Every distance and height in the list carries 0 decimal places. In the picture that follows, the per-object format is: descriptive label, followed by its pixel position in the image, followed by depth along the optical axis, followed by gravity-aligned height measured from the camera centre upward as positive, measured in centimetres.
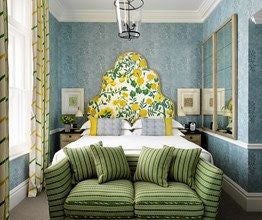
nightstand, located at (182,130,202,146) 560 -58
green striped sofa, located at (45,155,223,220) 265 -85
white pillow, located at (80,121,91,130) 562 -37
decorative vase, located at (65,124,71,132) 565 -40
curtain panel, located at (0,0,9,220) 264 -7
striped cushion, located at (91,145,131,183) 304 -60
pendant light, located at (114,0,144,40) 306 +93
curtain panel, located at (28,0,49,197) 418 +4
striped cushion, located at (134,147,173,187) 302 -61
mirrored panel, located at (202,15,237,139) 413 +40
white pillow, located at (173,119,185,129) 576 -37
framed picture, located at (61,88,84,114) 606 +14
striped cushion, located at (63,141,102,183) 308 -59
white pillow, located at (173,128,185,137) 545 -49
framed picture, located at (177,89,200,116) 605 +9
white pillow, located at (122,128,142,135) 549 -48
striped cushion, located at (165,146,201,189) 305 -62
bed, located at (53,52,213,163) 601 +22
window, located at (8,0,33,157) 407 +42
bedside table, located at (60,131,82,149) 554 -58
